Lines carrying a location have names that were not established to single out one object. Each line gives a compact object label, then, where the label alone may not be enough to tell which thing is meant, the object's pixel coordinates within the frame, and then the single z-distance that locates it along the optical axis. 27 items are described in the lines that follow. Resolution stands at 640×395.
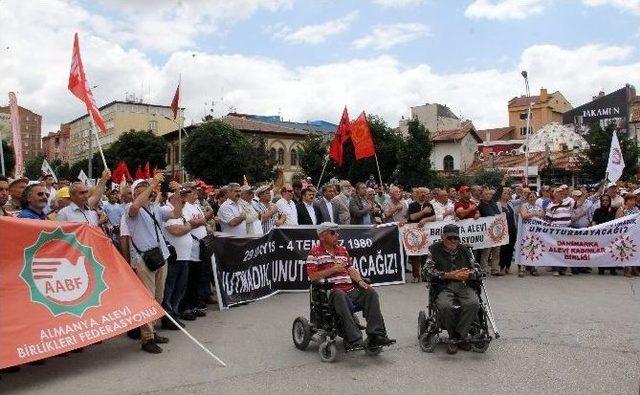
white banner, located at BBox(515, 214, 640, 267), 12.70
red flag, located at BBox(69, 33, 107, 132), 7.59
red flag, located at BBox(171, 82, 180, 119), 27.12
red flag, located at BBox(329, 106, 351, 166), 16.11
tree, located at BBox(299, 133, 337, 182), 54.22
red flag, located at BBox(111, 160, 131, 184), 21.38
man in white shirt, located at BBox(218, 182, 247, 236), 9.65
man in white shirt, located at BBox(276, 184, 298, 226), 10.95
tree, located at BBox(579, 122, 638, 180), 41.62
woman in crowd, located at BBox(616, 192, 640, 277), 12.98
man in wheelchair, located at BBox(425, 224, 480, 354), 6.43
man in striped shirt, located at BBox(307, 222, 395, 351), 6.18
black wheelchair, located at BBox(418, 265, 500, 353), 6.41
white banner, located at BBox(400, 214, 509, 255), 11.80
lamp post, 33.38
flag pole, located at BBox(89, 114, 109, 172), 6.74
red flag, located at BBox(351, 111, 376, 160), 15.46
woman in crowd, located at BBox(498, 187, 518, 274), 12.91
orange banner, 5.40
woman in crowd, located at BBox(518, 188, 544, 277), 12.72
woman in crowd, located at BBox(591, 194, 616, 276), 13.17
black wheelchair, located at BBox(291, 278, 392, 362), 6.17
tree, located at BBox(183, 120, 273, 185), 52.88
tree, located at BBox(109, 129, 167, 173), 68.94
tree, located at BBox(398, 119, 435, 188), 49.34
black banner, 9.25
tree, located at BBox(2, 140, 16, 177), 60.38
